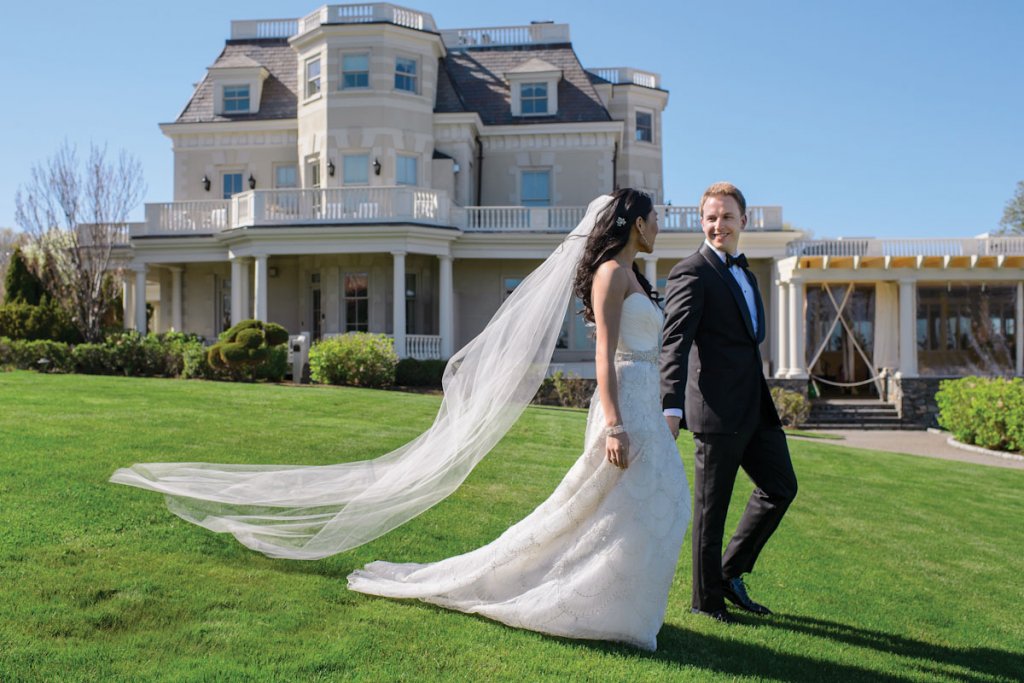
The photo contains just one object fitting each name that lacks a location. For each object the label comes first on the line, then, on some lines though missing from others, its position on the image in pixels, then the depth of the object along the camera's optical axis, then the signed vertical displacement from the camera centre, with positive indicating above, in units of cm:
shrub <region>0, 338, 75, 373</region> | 2014 -34
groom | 505 -34
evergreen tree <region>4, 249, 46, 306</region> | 2280 +149
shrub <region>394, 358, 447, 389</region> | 2216 -82
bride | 445 -87
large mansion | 2442 +337
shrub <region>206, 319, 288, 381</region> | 1958 -29
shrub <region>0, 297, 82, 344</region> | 2194 +47
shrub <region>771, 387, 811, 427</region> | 2262 -176
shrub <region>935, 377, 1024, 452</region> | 1858 -162
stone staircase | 2350 -209
